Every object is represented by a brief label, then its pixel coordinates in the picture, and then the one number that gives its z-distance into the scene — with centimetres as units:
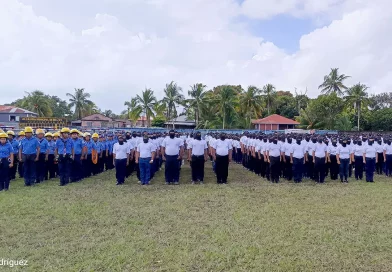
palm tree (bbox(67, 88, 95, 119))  6994
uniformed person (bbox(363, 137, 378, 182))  1345
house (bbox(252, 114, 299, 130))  5356
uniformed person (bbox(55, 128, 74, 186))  1216
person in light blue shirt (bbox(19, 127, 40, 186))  1176
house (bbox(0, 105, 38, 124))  5184
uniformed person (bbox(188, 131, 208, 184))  1258
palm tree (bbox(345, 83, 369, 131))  5334
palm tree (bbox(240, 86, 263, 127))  5584
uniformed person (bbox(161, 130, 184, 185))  1231
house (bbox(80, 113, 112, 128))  5816
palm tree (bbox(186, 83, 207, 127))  5331
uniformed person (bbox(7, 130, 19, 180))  1312
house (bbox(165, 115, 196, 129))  5949
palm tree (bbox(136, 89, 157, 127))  5756
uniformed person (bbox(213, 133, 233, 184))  1265
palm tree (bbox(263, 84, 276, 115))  6031
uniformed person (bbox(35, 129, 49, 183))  1259
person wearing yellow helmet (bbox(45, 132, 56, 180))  1323
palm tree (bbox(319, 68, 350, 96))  5966
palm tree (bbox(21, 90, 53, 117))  5869
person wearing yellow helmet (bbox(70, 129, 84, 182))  1281
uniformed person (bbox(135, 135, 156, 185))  1205
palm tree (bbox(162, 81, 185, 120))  5756
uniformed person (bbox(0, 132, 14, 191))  1085
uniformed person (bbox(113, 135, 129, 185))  1217
